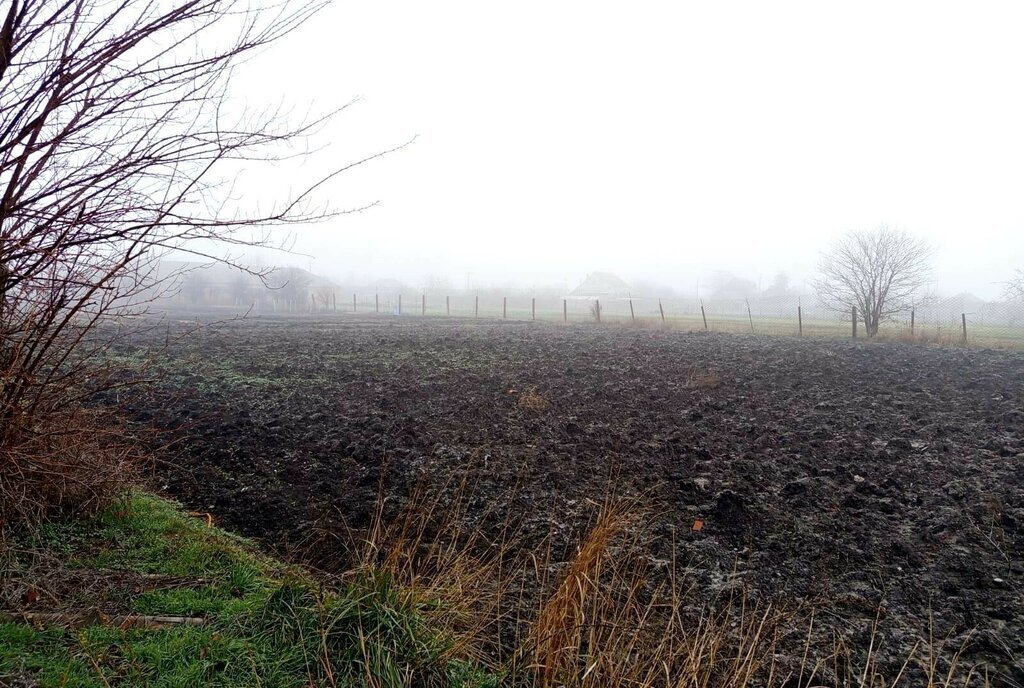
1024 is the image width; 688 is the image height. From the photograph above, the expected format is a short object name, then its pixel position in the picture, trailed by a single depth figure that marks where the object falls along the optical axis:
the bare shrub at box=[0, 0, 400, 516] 2.59
